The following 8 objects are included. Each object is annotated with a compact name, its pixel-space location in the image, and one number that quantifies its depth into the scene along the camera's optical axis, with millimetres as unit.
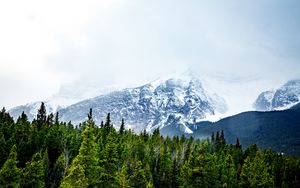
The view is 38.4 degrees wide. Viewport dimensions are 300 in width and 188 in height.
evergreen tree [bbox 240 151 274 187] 85875
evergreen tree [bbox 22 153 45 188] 73188
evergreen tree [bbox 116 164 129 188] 79381
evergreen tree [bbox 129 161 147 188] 92244
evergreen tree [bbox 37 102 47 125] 151512
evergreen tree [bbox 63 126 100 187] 57047
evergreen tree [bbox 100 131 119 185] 77250
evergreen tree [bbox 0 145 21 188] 65475
